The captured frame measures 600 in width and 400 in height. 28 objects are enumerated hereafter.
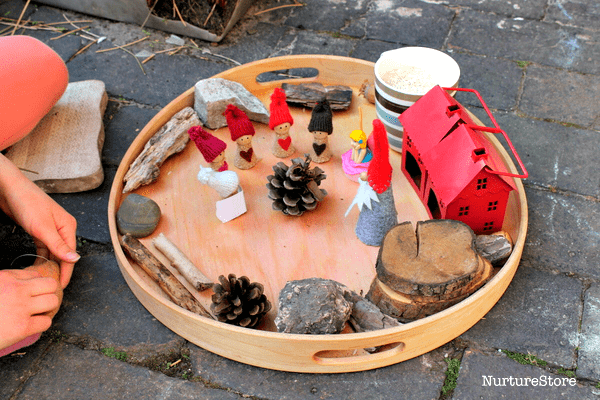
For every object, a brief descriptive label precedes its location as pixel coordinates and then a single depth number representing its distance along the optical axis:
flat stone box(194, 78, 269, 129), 1.69
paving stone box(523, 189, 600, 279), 1.50
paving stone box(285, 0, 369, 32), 2.40
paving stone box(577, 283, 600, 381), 1.28
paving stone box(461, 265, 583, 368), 1.33
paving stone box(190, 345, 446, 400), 1.25
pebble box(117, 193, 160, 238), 1.46
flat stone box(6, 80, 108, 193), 1.69
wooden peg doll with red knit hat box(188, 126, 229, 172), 1.40
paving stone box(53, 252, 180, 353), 1.37
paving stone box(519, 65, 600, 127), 1.94
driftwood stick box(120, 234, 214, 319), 1.32
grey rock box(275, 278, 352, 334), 1.20
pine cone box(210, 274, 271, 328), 1.22
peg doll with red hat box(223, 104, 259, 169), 1.48
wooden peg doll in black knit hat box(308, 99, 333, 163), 1.51
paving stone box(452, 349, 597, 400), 1.25
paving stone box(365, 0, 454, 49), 2.31
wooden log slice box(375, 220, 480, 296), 1.17
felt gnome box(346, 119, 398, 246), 1.28
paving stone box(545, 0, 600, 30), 2.31
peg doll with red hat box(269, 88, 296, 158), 1.52
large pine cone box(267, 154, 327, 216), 1.42
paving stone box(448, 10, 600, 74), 2.16
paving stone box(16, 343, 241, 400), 1.27
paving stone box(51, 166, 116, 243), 1.63
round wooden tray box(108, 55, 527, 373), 1.22
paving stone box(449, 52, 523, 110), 2.03
